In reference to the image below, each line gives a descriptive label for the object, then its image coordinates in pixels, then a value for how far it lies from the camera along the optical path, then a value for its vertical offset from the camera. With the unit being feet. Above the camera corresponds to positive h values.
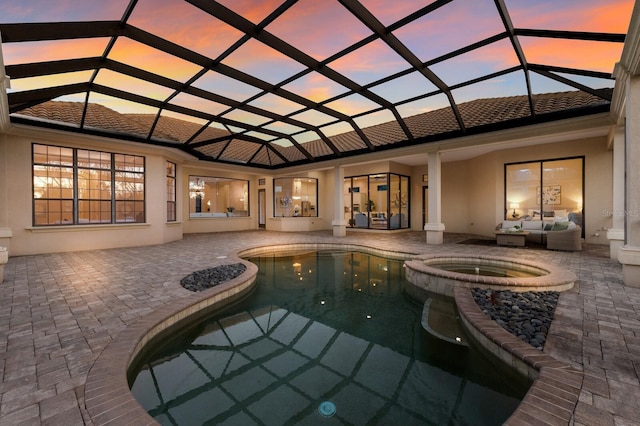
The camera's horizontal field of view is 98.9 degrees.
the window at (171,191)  33.99 +2.25
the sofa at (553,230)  24.47 -2.03
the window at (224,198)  46.42 +2.08
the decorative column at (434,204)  28.89 +0.58
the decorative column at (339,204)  38.04 +0.77
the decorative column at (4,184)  20.26 +2.13
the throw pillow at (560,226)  25.83 -1.58
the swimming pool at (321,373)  6.62 -4.92
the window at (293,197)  47.24 +2.21
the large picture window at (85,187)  25.17 +2.29
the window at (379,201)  42.96 +1.45
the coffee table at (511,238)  27.35 -2.91
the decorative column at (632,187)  13.30 +1.10
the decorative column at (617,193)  20.34 +1.25
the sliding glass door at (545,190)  29.27 +2.21
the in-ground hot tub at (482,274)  13.74 -3.85
